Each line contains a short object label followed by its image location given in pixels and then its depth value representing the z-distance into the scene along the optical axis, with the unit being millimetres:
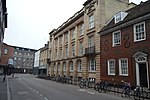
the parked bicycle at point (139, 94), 9187
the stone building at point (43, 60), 40474
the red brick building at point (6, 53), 40871
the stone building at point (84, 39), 17784
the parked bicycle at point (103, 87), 12647
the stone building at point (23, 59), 63249
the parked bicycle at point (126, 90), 10248
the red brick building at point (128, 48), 11677
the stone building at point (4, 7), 20771
